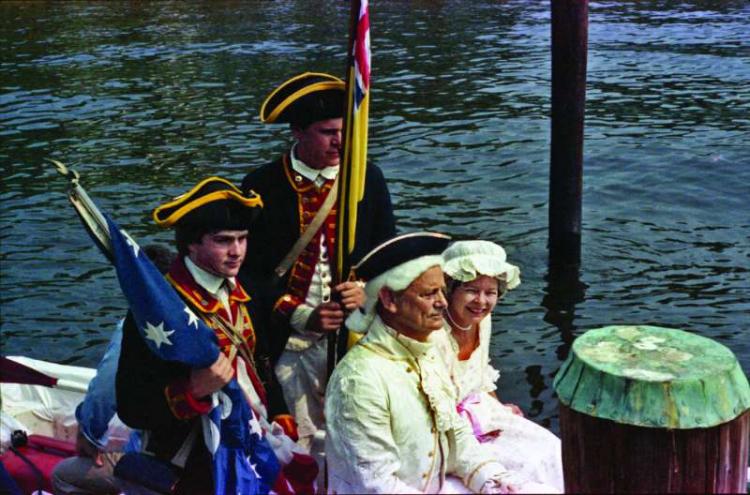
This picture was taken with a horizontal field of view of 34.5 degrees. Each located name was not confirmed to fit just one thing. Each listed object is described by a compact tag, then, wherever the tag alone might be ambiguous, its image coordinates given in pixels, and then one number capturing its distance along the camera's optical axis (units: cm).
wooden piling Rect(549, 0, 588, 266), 1071
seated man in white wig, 487
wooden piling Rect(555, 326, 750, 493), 427
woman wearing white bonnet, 614
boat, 674
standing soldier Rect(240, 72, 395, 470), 605
